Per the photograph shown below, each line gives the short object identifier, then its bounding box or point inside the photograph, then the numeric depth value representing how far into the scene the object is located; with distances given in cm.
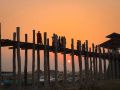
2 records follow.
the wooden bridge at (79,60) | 2522
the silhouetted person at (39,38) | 2762
